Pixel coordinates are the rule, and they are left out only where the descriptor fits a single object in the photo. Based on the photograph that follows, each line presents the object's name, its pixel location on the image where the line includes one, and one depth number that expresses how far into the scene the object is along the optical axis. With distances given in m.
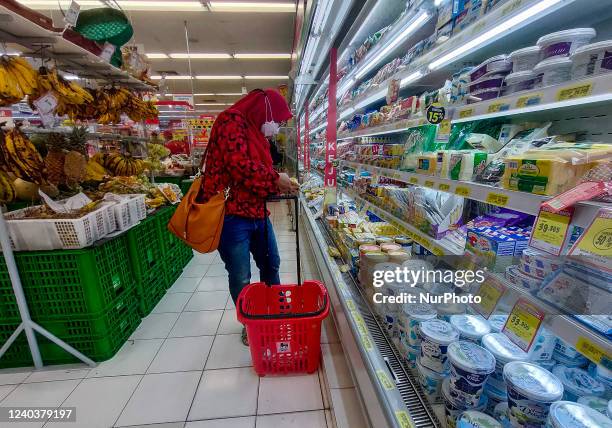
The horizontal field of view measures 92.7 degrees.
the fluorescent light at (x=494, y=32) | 0.82
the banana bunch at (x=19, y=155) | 1.74
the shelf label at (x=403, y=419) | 0.98
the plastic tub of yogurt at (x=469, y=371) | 0.88
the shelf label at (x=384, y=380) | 1.13
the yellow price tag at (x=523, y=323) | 0.72
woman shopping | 1.57
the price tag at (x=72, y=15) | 1.71
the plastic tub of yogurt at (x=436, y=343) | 1.06
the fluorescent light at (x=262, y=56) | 8.11
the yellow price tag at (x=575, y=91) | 0.64
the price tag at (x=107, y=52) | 2.17
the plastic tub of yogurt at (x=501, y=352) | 0.93
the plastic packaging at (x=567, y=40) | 0.81
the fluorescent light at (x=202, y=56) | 7.88
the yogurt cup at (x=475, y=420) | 0.83
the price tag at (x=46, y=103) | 1.69
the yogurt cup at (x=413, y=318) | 1.21
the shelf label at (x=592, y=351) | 0.58
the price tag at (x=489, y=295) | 0.87
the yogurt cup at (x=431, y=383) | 1.08
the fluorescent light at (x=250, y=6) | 5.23
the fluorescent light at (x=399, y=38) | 1.49
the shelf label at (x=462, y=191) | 1.01
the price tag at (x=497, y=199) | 0.83
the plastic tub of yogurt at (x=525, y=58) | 0.90
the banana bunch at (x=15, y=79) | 1.48
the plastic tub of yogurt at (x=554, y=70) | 0.79
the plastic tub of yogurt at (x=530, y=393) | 0.75
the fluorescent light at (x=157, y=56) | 7.75
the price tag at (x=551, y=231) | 0.62
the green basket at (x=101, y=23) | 2.10
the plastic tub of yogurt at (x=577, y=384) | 0.81
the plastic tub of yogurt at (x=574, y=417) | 0.67
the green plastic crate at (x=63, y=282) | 1.72
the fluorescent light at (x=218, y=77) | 10.23
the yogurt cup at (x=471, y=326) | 1.06
